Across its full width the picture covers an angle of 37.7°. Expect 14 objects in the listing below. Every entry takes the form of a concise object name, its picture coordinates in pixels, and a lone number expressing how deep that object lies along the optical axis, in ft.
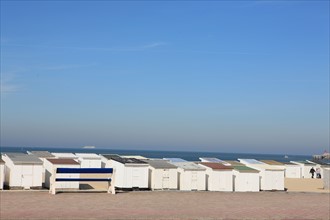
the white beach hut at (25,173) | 64.59
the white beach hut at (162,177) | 70.03
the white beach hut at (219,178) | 73.36
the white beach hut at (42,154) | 84.61
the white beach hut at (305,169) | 123.90
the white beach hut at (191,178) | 71.82
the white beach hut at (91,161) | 87.76
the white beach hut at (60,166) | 65.98
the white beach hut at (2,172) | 63.16
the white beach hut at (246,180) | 75.46
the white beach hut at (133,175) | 69.26
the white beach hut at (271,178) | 78.07
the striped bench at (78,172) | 61.21
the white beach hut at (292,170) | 121.70
